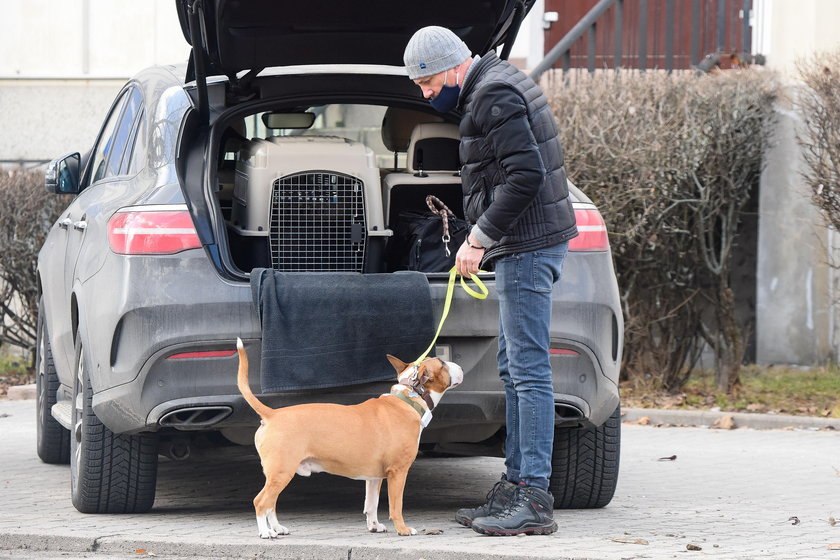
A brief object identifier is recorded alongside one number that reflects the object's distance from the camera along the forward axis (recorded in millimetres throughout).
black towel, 10008
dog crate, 11234
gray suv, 10055
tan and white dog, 9742
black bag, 11430
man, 9805
